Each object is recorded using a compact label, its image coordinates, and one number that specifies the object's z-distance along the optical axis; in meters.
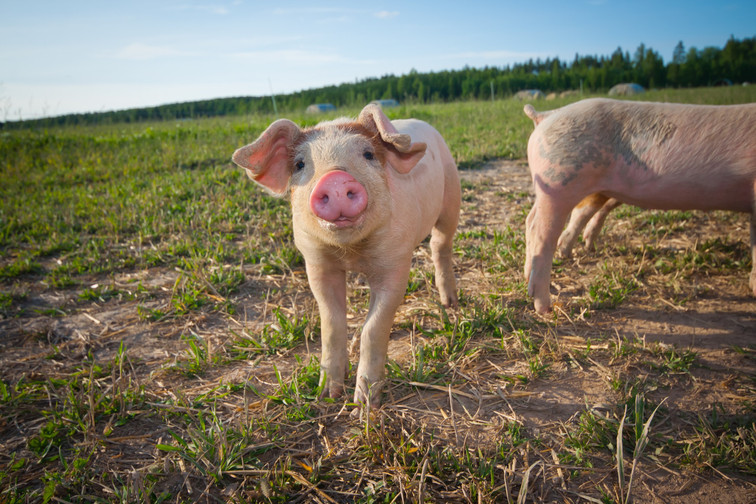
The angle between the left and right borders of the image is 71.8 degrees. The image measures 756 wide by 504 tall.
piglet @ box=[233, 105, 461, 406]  0.70
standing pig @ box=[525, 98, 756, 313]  1.00
